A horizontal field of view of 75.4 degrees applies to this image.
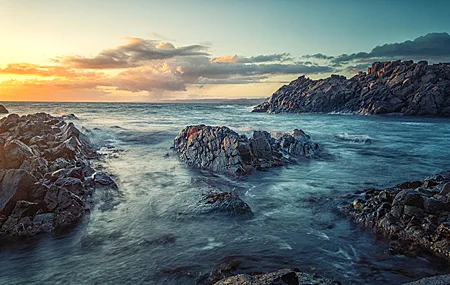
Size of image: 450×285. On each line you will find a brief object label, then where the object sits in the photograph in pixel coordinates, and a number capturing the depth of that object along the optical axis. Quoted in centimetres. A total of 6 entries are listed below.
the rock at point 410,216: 936
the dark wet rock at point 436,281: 530
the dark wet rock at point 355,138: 3392
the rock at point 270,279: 526
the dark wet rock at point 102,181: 1525
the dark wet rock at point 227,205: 1223
